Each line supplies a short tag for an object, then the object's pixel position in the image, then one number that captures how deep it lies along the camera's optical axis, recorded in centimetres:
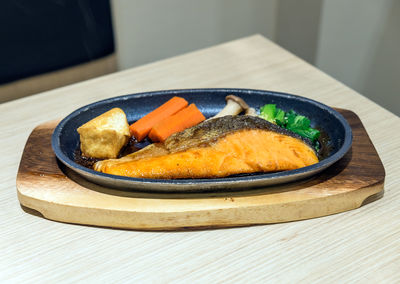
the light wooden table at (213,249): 57
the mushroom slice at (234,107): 69
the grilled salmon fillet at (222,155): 61
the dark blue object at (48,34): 88
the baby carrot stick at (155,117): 67
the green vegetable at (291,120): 66
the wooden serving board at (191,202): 59
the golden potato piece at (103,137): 64
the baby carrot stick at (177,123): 66
